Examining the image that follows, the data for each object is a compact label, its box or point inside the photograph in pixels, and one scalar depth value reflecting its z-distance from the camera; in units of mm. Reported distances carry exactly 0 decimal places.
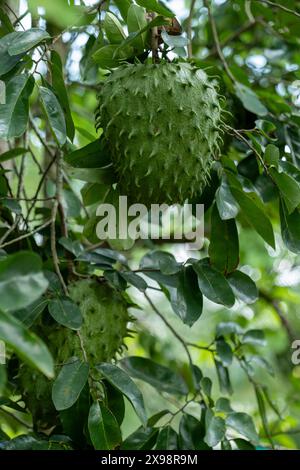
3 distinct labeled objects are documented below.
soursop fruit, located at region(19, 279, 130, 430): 1375
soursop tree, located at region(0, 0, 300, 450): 1240
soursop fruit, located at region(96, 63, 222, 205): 1257
